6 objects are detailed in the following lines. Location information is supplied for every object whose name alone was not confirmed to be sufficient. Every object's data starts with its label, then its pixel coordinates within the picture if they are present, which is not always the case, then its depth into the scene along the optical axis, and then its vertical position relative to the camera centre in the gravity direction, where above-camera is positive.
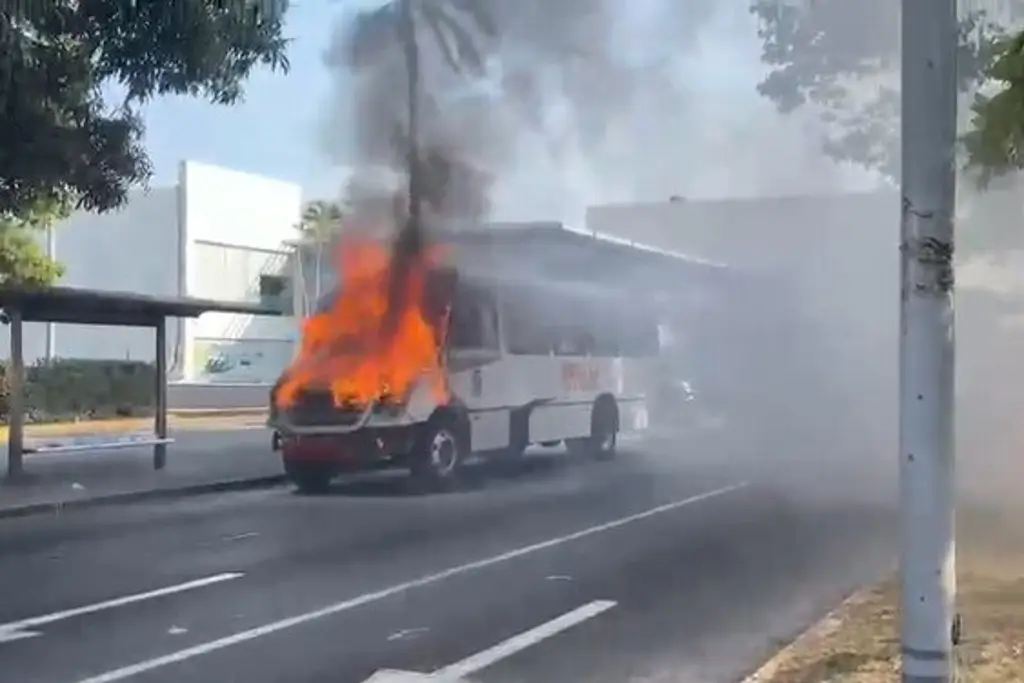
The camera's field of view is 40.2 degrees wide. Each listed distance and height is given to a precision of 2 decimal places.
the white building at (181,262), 31.58 +2.85
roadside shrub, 30.02 -0.22
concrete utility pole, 3.96 +0.14
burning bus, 13.80 +0.22
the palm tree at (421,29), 10.15 +2.61
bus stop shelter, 14.31 +0.73
